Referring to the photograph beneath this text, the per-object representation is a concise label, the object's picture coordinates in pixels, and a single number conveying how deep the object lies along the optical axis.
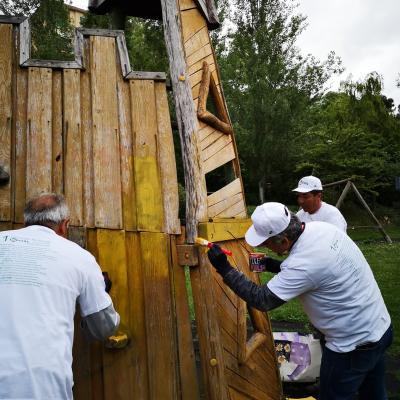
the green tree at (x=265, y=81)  15.72
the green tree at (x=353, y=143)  17.80
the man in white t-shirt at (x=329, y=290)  2.61
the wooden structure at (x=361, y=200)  12.85
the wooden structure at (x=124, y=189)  3.10
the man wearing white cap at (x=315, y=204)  4.52
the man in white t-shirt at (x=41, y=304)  1.91
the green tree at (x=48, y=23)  12.20
